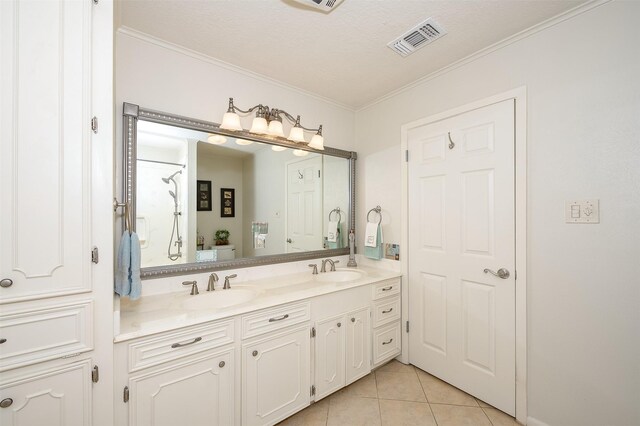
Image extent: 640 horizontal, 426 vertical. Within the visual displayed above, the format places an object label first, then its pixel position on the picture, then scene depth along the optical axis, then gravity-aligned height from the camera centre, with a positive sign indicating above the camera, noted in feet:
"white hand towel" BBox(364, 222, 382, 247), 8.41 -0.71
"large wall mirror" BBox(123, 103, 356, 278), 5.57 +0.45
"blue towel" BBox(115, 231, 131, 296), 4.59 -0.93
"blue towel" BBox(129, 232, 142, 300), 4.64 -1.01
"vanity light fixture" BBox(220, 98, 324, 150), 6.29 +2.28
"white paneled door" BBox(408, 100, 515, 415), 5.95 -0.96
